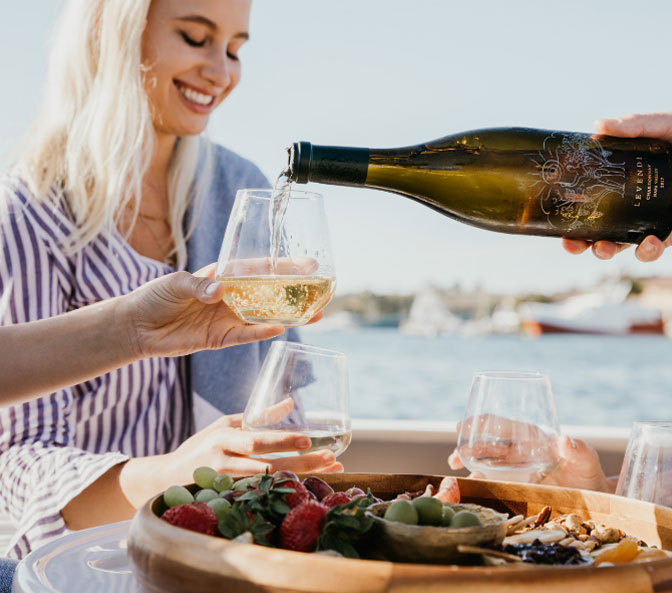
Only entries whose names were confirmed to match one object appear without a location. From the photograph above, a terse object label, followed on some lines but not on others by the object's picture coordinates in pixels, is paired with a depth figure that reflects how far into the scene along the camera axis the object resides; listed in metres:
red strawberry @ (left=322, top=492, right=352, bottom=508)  0.79
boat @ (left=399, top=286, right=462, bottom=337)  30.75
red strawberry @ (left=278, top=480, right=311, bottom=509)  0.77
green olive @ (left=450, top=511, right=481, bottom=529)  0.69
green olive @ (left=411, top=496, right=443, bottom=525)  0.72
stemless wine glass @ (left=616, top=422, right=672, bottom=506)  1.01
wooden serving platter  0.56
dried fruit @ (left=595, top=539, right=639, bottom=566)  0.71
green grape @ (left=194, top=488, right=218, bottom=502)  0.83
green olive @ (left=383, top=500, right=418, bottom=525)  0.70
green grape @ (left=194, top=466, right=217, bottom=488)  0.90
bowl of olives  0.67
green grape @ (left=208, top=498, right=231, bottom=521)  0.75
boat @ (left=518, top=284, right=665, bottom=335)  29.81
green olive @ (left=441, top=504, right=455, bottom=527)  0.71
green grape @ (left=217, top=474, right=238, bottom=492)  0.87
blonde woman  1.75
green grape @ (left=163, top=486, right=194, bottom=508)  0.80
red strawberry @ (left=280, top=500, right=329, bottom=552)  0.70
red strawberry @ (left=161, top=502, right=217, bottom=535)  0.71
